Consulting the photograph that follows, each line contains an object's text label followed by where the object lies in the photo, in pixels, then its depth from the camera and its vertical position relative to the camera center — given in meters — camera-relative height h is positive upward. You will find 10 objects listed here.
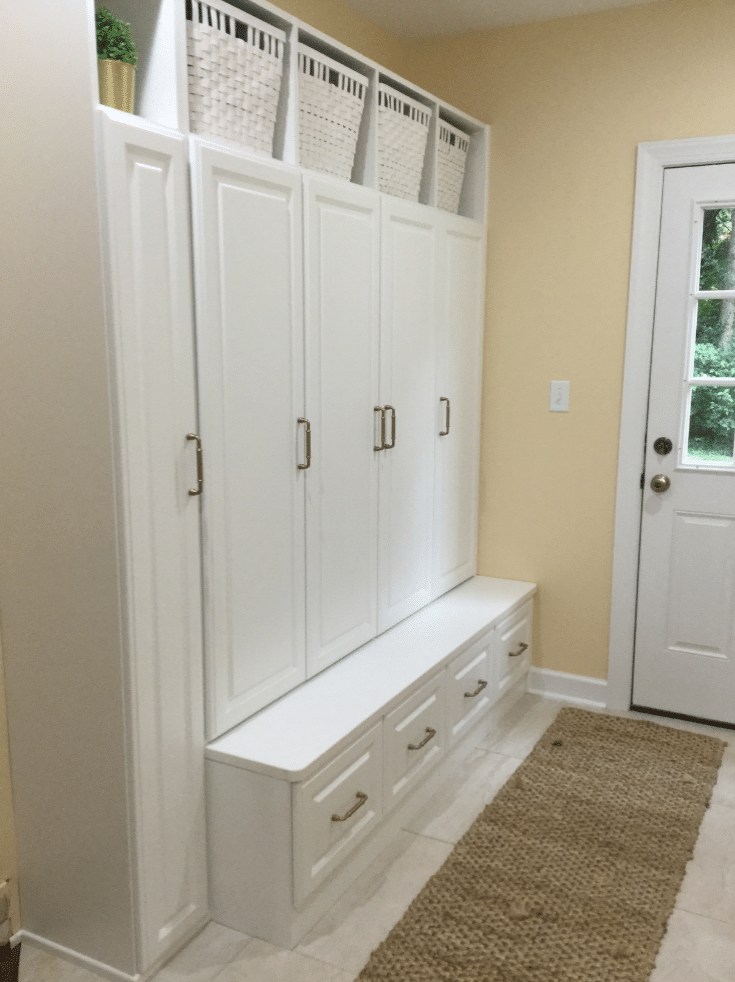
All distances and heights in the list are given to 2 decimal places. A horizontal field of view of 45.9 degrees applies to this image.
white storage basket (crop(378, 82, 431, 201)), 2.62 +0.64
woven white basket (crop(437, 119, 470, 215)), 3.04 +0.65
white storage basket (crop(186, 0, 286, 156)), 1.89 +0.61
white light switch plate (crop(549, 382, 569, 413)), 3.31 -0.18
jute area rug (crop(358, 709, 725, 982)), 2.00 -1.38
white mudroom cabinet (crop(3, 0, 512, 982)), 1.79 -0.51
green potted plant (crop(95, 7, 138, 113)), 1.70 +0.56
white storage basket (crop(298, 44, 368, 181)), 2.26 +0.63
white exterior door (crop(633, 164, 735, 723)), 3.01 -0.42
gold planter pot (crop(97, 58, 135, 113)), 1.70 +0.51
